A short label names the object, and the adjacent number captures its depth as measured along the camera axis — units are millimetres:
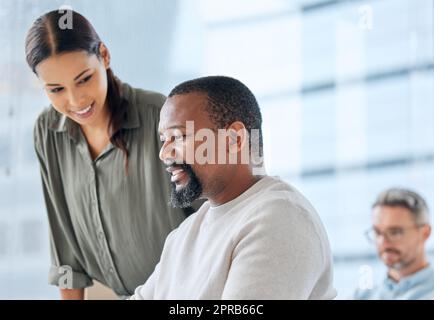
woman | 3372
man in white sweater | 2824
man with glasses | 3490
